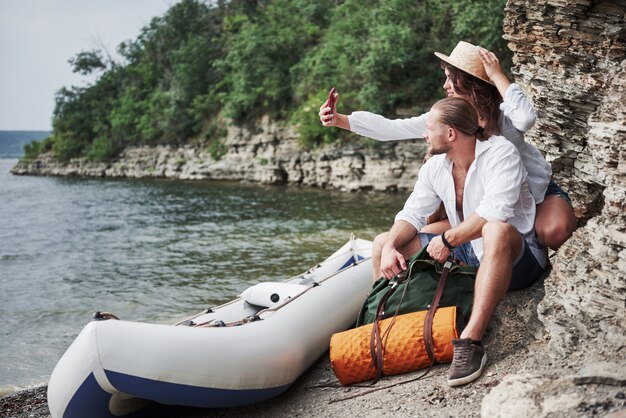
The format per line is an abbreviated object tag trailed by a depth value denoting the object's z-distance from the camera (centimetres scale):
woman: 361
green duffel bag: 363
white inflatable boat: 340
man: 325
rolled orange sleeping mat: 345
